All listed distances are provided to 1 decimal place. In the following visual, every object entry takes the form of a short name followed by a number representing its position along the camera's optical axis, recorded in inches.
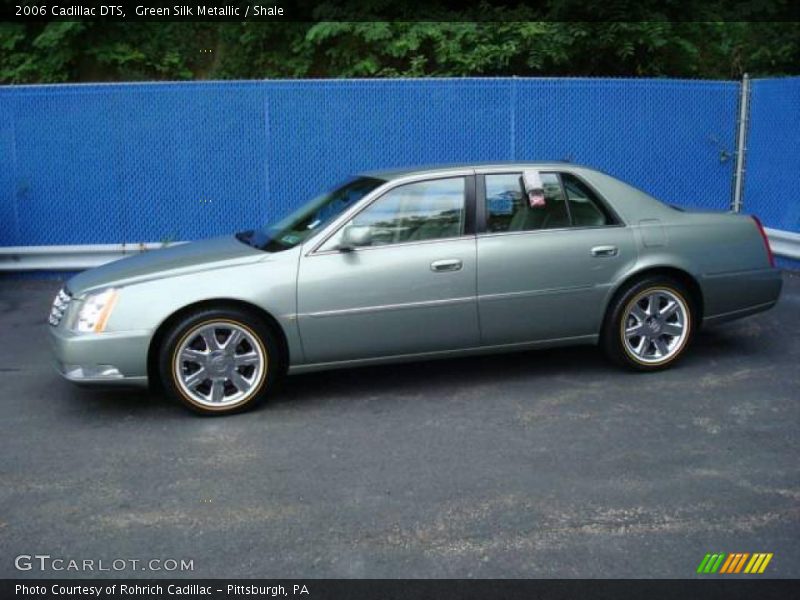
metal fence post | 408.5
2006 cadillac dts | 203.9
